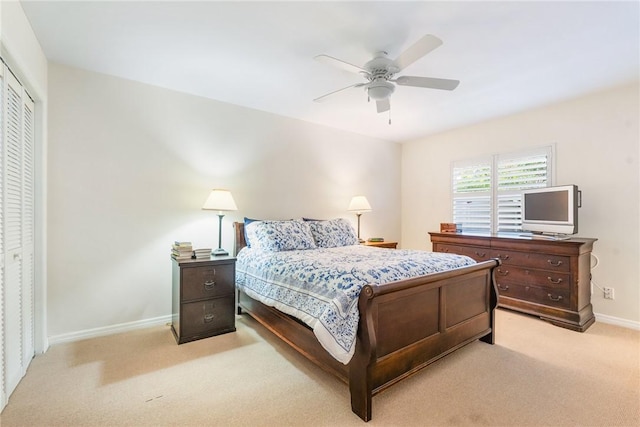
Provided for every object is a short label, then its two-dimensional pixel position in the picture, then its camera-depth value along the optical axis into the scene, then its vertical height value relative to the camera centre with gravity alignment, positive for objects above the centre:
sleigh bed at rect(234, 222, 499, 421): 1.73 -0.84
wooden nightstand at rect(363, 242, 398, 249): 4.35 -0.48
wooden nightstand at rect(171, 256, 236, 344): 2.70 -0.83
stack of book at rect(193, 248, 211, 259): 2.84 -0.41
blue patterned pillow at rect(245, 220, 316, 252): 3.12 -0.27
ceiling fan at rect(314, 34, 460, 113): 2.05 +1.08
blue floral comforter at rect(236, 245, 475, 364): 1.74 -0.50
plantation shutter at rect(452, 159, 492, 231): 4.32 +0.27
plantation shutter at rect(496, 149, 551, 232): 3.75 +0.44
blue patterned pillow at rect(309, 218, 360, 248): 3.55 -0.28
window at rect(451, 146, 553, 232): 3.81 +0.38
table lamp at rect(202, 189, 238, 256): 3.09 +0.08
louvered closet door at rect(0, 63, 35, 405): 1.85 -0.15
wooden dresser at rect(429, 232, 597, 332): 3.00 -0.69
